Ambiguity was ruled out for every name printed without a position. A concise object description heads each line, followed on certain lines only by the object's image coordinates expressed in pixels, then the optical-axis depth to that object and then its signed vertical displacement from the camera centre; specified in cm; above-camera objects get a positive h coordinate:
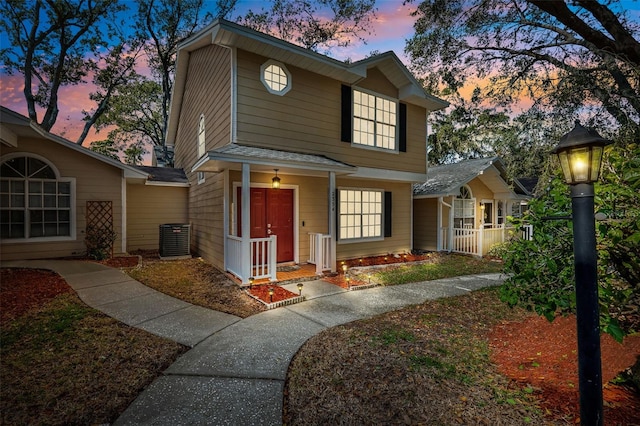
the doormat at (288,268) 737 -144
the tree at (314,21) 1678 +1179
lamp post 200 -39
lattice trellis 895 -11
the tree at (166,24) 1841 +1235
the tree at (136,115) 2061 +728
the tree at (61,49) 1543 +960
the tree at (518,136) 615 +176
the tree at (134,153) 2492 +509
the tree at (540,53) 552 +381
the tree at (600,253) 231 -36
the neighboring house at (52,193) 798 +58
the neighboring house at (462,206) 1123 +27
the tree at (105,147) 2321 +529
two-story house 677 +187
